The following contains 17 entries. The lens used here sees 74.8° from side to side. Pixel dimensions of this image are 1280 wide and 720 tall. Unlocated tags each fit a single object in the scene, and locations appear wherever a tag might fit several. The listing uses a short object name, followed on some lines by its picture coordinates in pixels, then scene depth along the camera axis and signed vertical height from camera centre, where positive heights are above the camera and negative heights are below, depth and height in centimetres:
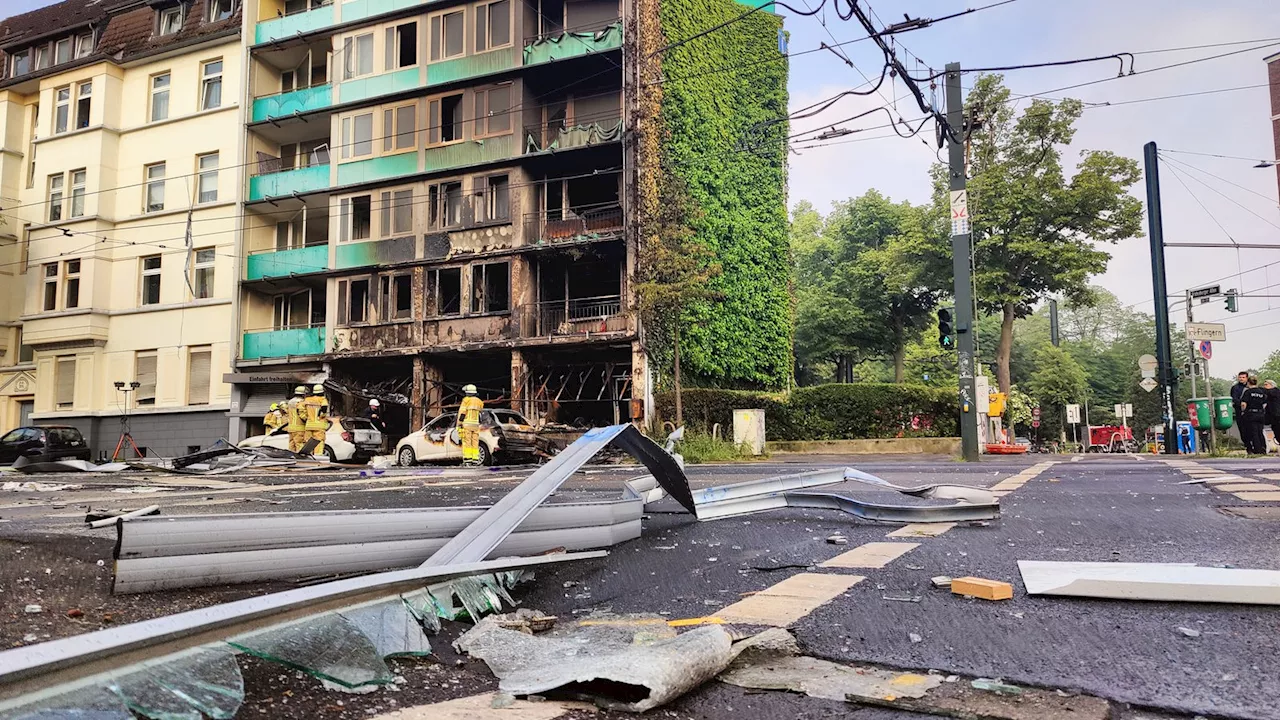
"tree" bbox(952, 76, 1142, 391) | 3108 +801
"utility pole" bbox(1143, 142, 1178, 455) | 2191 +344
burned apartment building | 2458 +667
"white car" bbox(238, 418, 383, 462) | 2030 -34
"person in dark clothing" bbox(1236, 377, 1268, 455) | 1664 +9
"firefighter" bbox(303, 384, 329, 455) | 1889 +17
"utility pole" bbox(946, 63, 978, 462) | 1609 +252
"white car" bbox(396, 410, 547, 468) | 1814 -32
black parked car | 2391 -47
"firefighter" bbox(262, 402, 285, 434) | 2047 +22
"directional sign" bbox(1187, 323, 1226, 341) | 2159 +236
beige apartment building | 2972 +746
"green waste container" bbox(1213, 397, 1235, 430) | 2070 +19
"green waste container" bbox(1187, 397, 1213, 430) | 2106 +17
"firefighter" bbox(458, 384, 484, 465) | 1675 -2
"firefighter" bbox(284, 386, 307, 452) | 1912 +11
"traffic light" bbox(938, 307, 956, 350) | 1625 +182
